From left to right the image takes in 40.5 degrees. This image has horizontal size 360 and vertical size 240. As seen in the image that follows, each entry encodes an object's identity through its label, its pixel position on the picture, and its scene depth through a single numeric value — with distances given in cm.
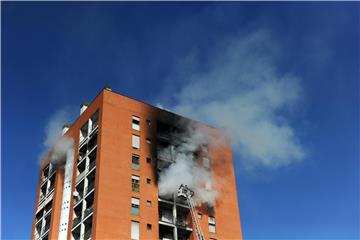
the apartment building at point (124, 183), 4316
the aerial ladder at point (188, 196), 4531
